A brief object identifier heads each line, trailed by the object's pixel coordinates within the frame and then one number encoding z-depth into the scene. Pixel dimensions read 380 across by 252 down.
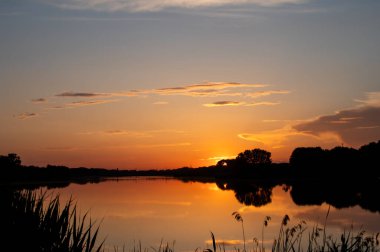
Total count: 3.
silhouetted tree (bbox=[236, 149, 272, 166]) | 175.62
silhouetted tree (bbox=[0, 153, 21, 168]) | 121.25
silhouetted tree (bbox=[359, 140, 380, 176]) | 115.81
